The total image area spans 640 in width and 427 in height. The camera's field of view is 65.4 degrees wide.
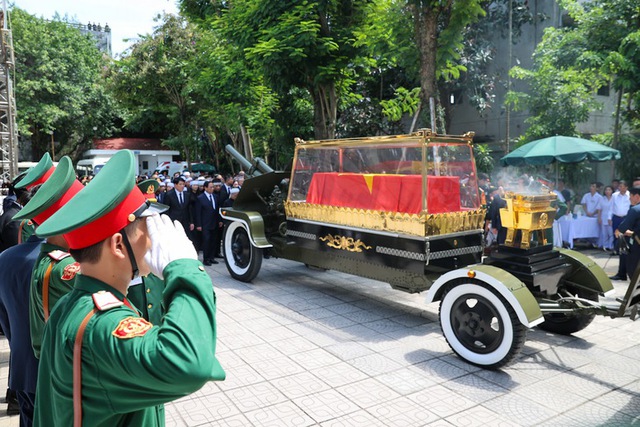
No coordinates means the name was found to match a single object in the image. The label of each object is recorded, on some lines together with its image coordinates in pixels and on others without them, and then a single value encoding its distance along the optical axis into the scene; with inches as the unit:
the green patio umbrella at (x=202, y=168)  1049.3
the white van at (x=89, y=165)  1143.1
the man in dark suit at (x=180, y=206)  390.6
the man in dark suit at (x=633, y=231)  267.1
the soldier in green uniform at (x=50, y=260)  84.7
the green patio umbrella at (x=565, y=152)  405.1
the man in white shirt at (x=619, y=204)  398.9
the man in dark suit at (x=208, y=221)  386.3
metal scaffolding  510.3
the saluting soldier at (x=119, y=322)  50.3
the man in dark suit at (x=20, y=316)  106.8
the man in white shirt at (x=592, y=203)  440.5
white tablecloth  429.4
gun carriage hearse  186.1
